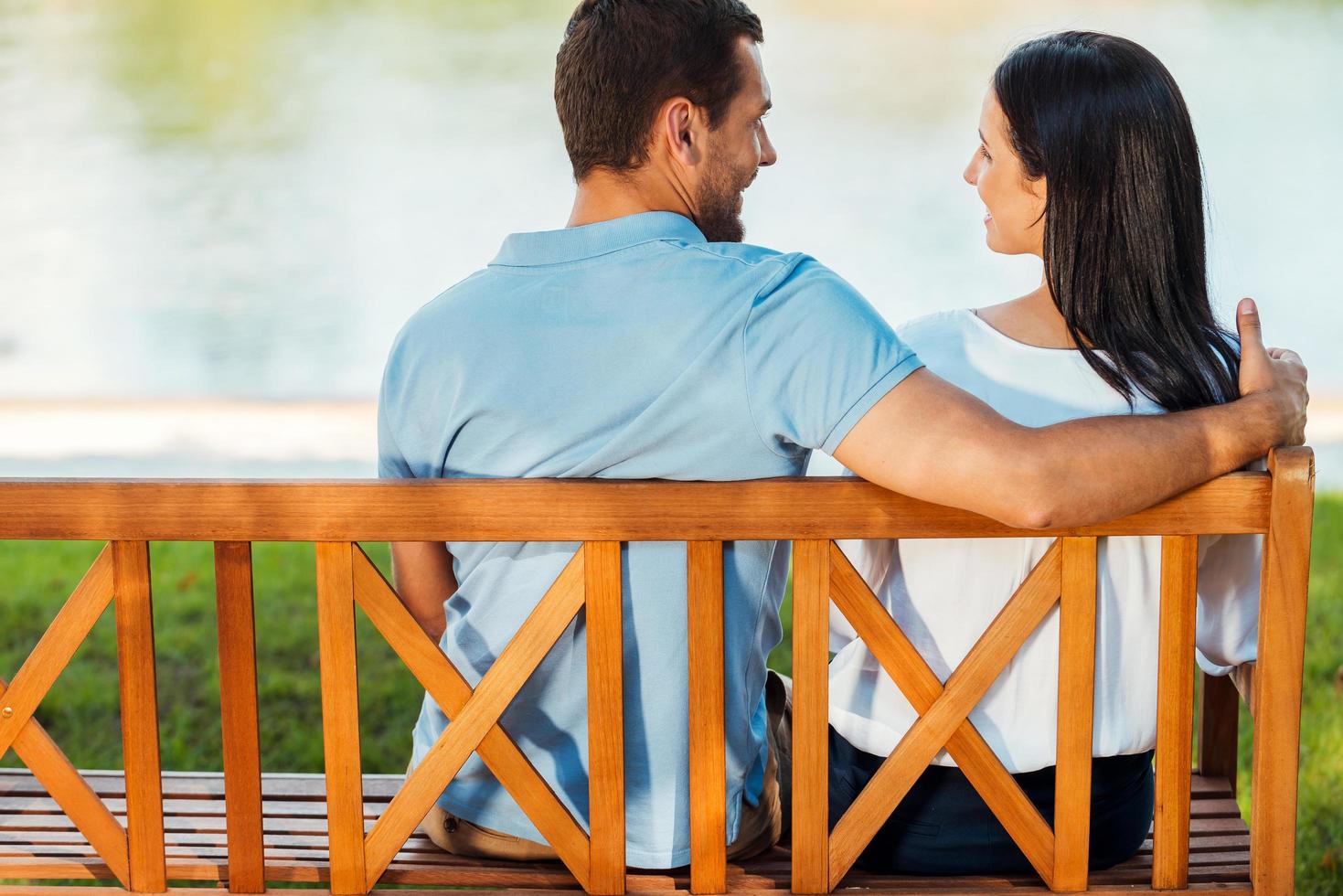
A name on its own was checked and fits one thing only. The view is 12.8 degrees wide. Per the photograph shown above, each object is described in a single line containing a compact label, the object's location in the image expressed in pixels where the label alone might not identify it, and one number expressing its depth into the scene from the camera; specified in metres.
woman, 5.44
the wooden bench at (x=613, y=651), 5.32
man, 5.27
